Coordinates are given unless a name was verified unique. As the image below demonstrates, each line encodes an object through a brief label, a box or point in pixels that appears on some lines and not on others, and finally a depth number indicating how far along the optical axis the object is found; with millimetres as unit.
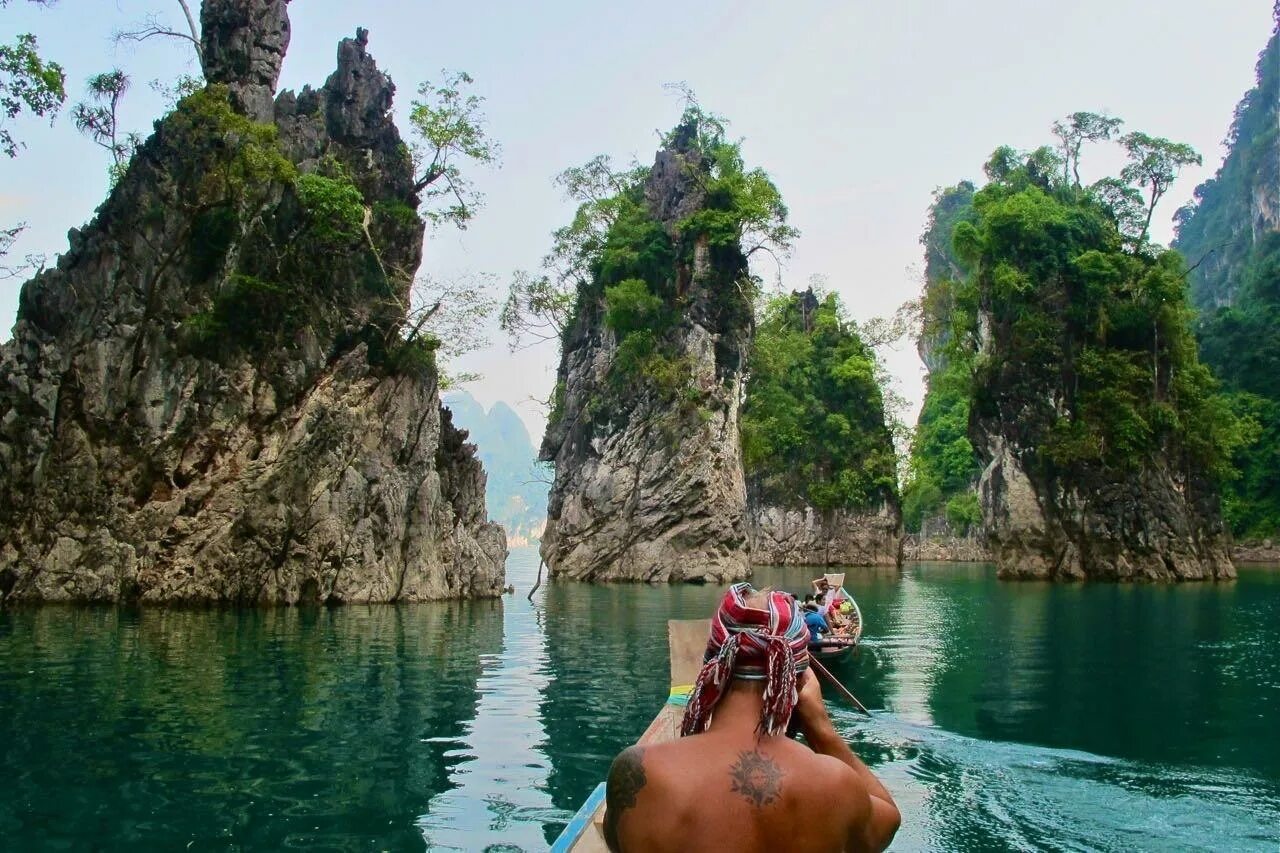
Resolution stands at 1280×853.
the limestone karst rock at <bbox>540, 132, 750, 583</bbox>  47781
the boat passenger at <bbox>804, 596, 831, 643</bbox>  17016
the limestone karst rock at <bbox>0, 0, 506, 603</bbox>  26062
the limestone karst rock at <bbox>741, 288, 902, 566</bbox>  67750
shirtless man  3000
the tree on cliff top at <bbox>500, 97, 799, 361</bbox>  48812
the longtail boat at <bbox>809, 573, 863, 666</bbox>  16750
